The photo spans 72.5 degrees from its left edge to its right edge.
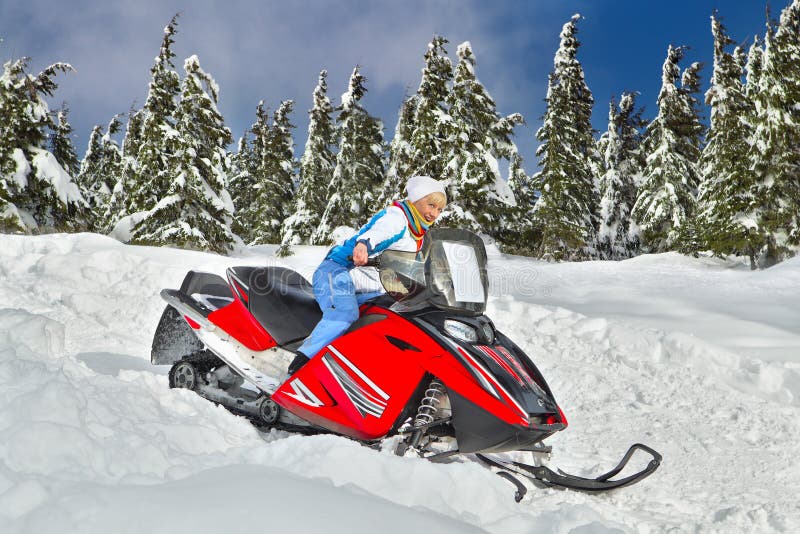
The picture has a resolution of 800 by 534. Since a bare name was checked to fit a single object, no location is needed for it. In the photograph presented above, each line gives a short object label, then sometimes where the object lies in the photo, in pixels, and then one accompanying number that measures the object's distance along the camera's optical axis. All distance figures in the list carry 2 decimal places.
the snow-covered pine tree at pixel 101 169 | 35.12
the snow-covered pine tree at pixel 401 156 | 21.48
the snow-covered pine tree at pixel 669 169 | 24.70
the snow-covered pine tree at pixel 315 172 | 27.88
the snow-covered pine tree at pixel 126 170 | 26.88
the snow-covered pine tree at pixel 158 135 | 20.77
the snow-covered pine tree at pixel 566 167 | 23.70
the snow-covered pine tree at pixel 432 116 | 20.08
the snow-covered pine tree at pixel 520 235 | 21.98
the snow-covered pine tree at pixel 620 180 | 28.28
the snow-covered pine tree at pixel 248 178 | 33.84
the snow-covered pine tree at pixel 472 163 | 19.88
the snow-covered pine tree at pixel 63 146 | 22.58
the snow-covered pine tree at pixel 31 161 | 18.94
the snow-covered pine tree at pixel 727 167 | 17.36
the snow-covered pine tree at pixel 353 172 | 25.92
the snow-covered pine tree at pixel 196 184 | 20.52
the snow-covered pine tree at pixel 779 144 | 17.27
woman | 3.46
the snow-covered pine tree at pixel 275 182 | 31.16
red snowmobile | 3.04
